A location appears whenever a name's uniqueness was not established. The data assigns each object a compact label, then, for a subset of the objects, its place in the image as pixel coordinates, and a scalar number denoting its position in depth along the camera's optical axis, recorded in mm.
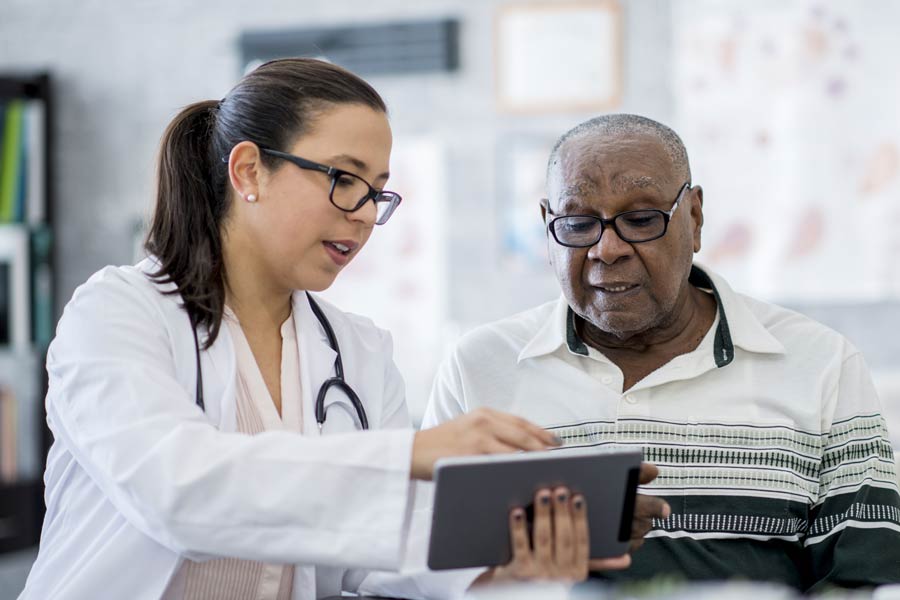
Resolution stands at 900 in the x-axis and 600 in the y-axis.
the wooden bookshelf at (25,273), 3674
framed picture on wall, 3422
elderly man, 1632
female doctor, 1148
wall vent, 3521
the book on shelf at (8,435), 3631
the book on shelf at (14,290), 3676
